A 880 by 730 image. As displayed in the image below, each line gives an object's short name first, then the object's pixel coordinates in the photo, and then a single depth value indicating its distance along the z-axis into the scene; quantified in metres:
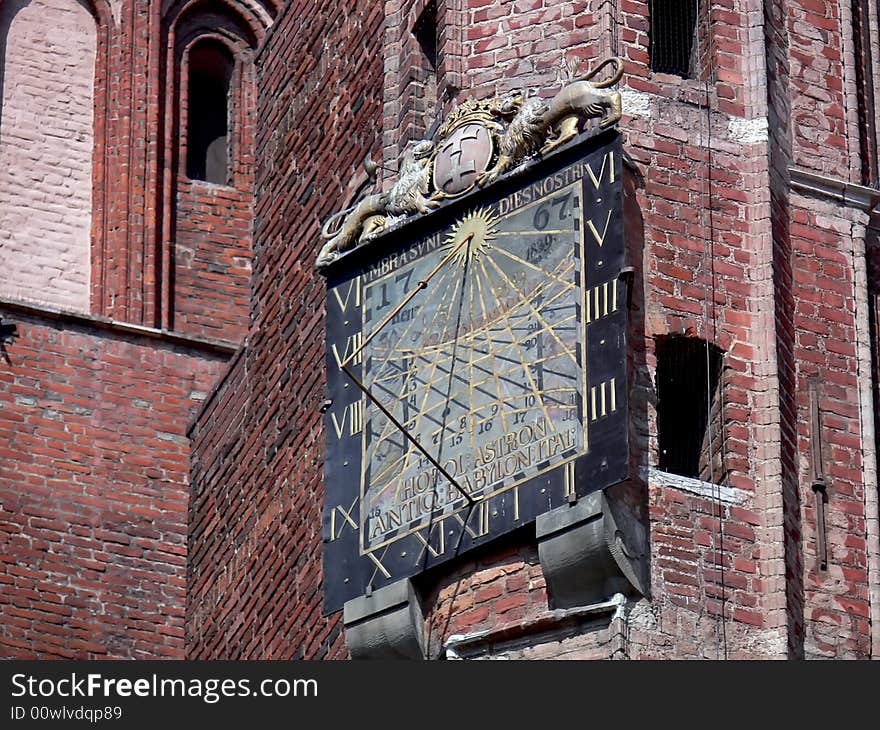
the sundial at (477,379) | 22.02
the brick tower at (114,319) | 29.02
